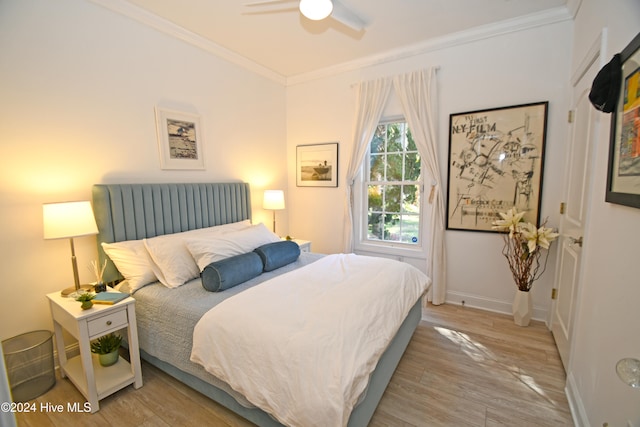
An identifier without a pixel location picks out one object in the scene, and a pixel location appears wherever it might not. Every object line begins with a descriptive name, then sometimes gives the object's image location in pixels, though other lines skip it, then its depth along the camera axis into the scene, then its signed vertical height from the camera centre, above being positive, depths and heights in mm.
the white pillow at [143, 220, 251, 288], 2225 -615
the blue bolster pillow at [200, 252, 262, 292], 2068 -675
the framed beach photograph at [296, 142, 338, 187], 3912 +229
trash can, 1855 -1190
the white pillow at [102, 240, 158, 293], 2201 -616
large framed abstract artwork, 2760 +148
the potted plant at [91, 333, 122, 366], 2053 -1178
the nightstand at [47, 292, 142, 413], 1741 -1016
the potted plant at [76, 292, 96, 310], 1780 -723
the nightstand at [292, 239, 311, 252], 3594 -809
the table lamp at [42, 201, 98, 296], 1872 -247
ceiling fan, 1953 +1244
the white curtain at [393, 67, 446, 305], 3150 +387
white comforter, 1263 -828
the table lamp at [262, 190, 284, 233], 3666 -231
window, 3488 -87
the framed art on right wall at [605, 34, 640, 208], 1180 +175
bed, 1674 -785
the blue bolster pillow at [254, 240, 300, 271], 2512 -657
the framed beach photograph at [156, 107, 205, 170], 2740 +442
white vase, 2734 -1245
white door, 1975 -225
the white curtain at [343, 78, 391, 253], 3434 +728
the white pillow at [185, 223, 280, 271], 2335 -543
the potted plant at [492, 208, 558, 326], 2588 -717
